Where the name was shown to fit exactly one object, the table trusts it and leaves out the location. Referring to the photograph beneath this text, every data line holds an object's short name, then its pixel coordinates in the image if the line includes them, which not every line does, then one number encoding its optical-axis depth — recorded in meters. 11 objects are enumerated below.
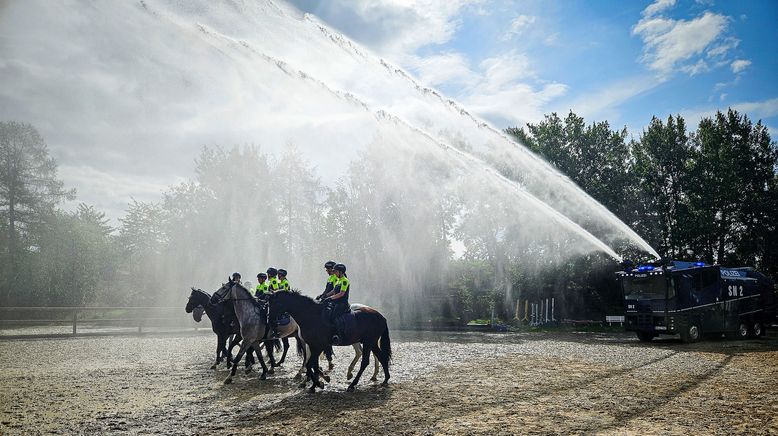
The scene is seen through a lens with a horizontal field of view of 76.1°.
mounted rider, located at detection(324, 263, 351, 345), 12.65
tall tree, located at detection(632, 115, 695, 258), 43.12
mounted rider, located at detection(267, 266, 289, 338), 16.73
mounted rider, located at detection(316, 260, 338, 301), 13.14
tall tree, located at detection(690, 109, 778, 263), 43.09
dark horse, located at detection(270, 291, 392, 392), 12.45
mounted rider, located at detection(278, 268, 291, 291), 16.14
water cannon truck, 24.20
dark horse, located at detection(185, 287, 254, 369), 15.96
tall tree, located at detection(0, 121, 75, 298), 39.75
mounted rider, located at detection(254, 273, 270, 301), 17.62
